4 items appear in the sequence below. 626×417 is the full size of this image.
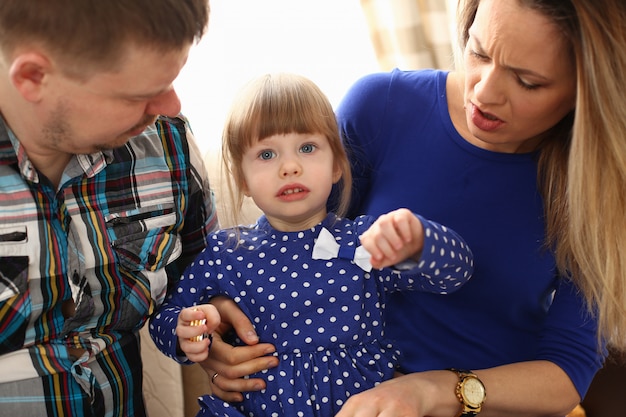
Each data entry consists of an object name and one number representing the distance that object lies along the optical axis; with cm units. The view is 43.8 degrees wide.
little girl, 138
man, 116
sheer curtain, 215
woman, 128
